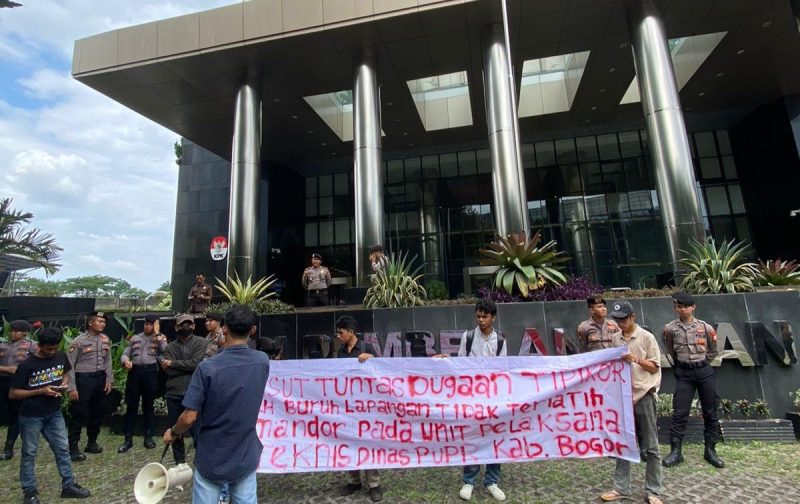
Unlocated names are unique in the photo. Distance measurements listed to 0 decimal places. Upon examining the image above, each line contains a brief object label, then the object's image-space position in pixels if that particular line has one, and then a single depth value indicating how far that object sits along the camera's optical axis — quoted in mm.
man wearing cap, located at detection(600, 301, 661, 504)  3990
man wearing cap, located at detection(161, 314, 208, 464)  5367
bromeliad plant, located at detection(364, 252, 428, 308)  8508
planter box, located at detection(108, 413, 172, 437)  7117
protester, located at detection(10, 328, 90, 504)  4488
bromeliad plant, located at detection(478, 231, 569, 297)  8086
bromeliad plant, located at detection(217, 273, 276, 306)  9680
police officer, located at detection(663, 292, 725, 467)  5008
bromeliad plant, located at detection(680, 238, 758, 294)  7180
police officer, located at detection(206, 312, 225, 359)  5770
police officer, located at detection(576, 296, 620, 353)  5000
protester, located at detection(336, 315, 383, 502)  4270
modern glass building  11227
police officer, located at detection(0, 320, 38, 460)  6137
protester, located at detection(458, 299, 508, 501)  4254
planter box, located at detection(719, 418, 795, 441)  5621
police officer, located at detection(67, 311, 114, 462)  6234
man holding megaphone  2658
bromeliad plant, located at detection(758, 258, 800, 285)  7629
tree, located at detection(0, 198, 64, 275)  16172
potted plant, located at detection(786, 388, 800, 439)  5847
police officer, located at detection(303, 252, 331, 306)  10125
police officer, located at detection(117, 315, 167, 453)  6688
